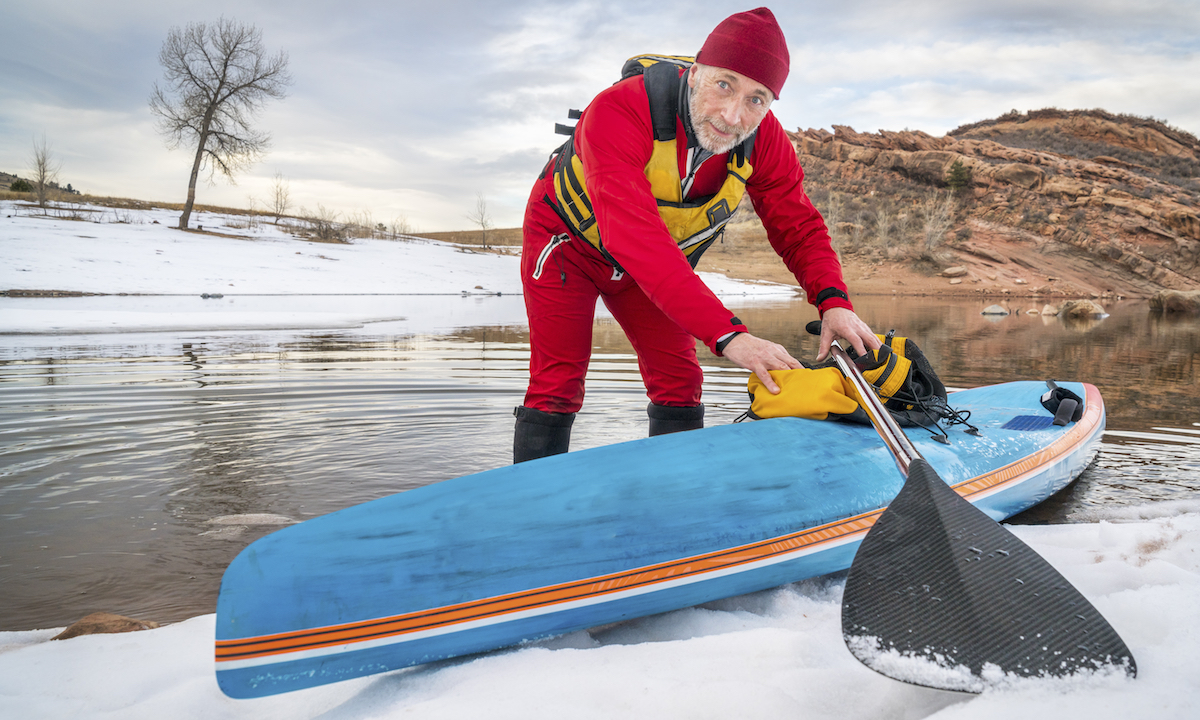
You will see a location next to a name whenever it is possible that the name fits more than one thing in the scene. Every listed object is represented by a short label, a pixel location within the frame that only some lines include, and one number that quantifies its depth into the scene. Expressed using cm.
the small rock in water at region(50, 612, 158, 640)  180
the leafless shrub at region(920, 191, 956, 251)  3225
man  200
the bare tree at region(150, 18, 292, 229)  2323
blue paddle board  152
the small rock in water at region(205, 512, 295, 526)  271
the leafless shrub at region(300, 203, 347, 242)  2595
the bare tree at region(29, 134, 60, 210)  2255
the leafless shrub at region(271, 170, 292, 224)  2861
